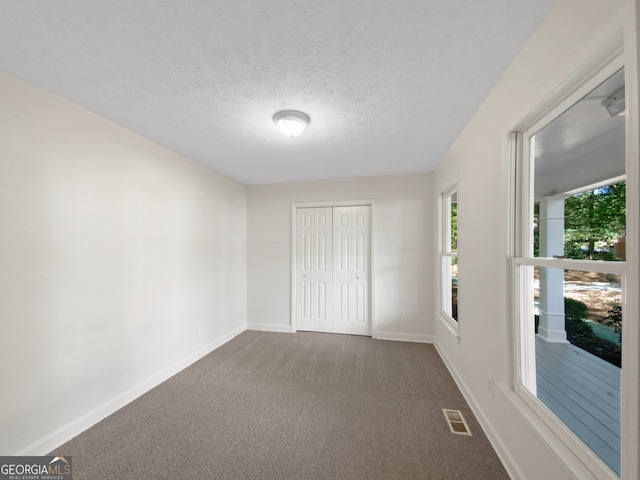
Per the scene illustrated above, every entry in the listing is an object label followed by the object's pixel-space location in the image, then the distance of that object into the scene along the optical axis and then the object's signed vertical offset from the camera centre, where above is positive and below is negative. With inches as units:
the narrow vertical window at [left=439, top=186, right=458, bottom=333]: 119.7 -7.8
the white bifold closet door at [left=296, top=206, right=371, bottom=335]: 155.2 -18.4
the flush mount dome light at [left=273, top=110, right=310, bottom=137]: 77.4 +37.5
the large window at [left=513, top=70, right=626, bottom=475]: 36.1 -4.4
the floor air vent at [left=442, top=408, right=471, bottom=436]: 73.5 -55.9
